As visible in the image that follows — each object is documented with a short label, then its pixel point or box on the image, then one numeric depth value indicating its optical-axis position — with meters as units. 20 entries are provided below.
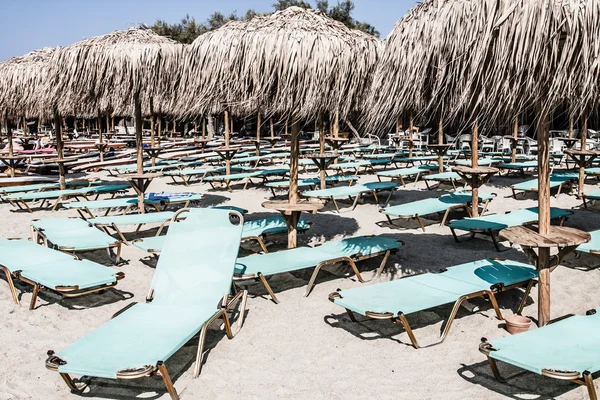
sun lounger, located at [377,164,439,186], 9.79
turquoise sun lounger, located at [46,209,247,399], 2.60
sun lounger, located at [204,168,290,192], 10.03
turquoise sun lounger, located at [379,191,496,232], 6.55
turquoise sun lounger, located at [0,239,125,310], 3.84
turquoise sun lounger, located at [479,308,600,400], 2.42
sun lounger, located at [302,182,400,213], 8.01
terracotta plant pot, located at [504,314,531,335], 3.44
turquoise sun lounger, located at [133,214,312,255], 4.93
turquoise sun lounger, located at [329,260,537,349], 3.38
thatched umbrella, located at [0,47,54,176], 9.52
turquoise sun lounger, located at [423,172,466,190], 9.02
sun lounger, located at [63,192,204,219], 7.08
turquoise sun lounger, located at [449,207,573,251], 5.70
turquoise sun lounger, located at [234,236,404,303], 4.20
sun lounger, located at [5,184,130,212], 8.04
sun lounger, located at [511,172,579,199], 7.85
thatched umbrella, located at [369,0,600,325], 2.82
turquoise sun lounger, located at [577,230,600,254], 4.46
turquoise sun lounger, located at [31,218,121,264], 4.95
